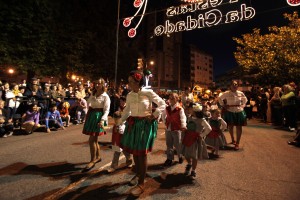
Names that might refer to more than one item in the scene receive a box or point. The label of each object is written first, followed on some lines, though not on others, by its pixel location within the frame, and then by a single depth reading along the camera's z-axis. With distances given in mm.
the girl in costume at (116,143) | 4897
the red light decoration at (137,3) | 15942
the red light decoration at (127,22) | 17191
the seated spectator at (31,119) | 8953
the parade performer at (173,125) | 5414
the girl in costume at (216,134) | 6430
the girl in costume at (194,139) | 4676
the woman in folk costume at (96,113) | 4898
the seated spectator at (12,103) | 9305
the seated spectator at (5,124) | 8234
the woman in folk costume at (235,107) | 7293
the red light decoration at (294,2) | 10936
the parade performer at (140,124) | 3771
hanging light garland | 15950
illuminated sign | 12742
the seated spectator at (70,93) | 13523
